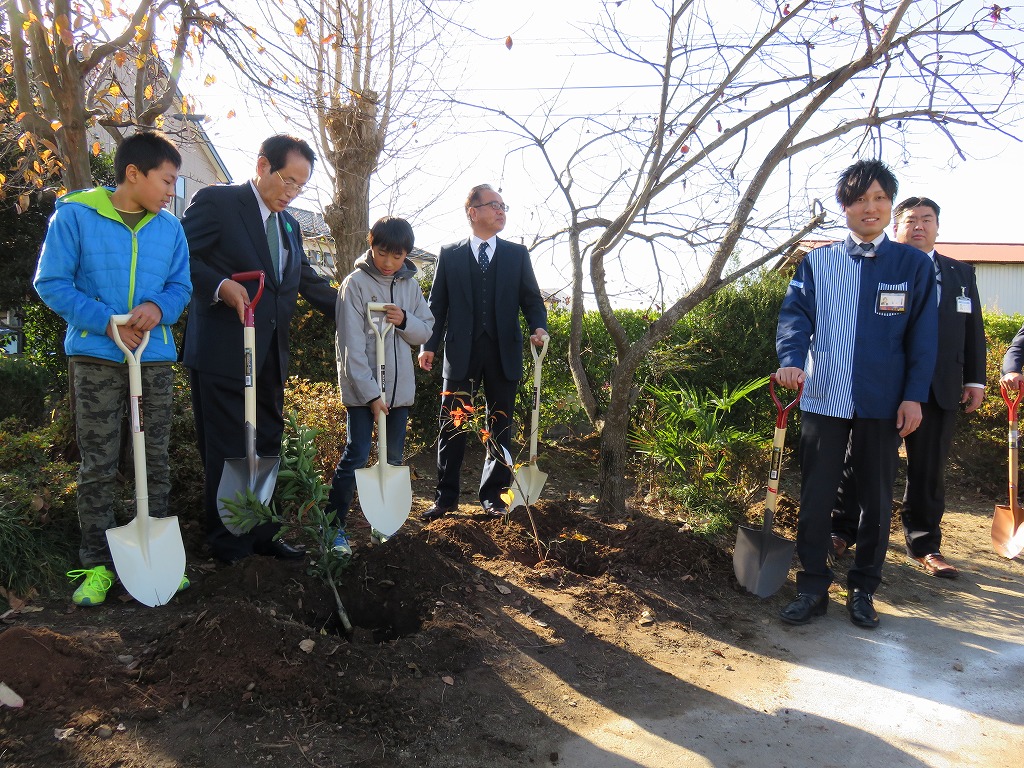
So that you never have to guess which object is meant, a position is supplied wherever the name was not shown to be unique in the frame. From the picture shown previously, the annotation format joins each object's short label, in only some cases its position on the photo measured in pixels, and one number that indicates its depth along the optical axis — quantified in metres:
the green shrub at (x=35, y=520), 3.33
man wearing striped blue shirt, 3.53
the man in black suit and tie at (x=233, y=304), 3.45
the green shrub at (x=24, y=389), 6.74
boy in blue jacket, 3.06
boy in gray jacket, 3.87
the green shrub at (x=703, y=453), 4.92
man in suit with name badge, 4.36
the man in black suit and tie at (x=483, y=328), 4.57
